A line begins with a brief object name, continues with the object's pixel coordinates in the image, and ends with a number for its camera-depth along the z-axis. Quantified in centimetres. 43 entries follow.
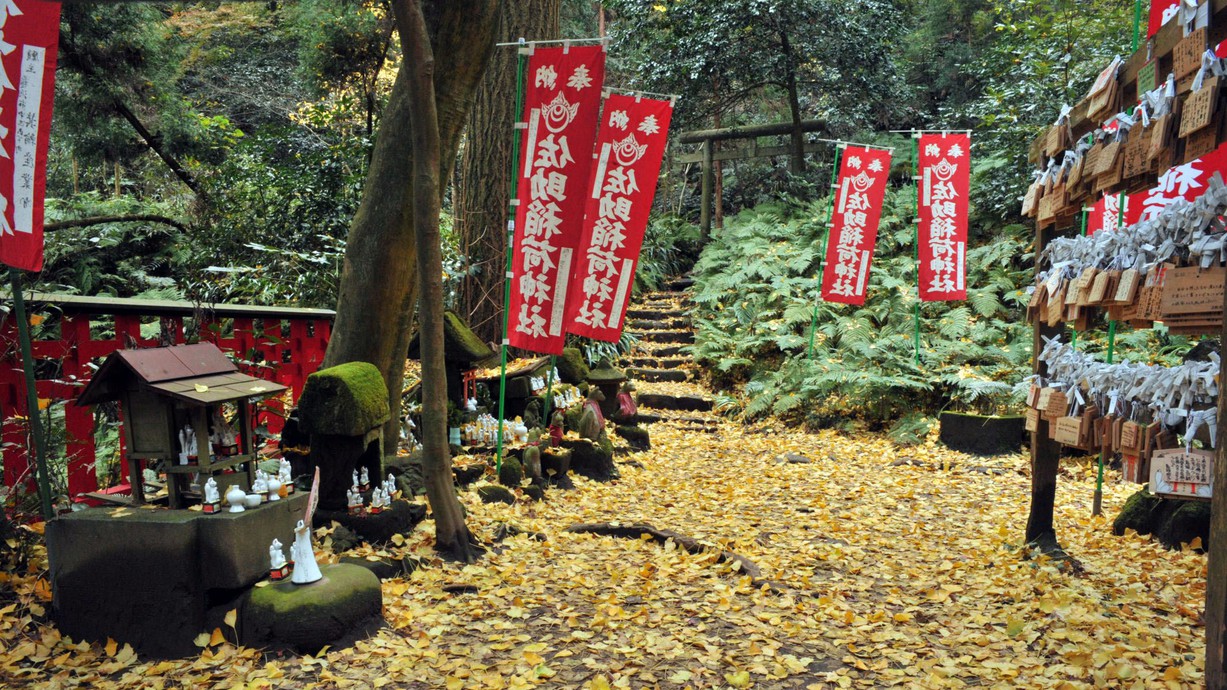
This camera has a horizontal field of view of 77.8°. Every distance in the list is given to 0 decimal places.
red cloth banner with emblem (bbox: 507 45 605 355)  624
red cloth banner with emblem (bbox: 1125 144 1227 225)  406
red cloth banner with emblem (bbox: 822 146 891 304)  1123
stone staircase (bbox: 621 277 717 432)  1152
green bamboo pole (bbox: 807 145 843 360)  1134
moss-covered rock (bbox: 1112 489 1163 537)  556
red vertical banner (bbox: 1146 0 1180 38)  454
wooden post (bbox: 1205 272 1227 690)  263
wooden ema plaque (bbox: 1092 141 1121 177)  352
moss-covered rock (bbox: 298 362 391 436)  456
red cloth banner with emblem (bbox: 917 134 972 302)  1045
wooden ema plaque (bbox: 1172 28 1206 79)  290
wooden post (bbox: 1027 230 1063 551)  516
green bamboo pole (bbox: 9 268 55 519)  350
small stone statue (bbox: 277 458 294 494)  394
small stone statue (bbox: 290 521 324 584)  360
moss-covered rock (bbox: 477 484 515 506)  621
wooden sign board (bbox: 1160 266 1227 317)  281
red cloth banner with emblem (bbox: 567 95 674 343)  727
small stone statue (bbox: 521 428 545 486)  676
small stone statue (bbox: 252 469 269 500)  370
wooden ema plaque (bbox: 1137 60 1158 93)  335
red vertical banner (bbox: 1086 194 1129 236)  688
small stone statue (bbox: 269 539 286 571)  362
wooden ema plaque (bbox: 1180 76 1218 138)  269
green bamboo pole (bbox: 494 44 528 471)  633
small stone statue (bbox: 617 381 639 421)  959
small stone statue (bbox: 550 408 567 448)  743
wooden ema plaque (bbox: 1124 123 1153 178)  325
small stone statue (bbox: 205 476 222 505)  353
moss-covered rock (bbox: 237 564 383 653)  347
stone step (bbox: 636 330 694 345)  1437
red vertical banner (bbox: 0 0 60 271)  342
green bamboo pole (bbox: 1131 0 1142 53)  505
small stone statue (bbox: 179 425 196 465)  365
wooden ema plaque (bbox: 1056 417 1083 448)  388
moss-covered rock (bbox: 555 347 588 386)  920
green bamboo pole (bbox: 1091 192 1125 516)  609
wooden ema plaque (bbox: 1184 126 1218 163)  276
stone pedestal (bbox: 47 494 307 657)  344
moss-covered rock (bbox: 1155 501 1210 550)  514
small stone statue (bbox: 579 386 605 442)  796
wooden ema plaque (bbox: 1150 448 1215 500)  300
